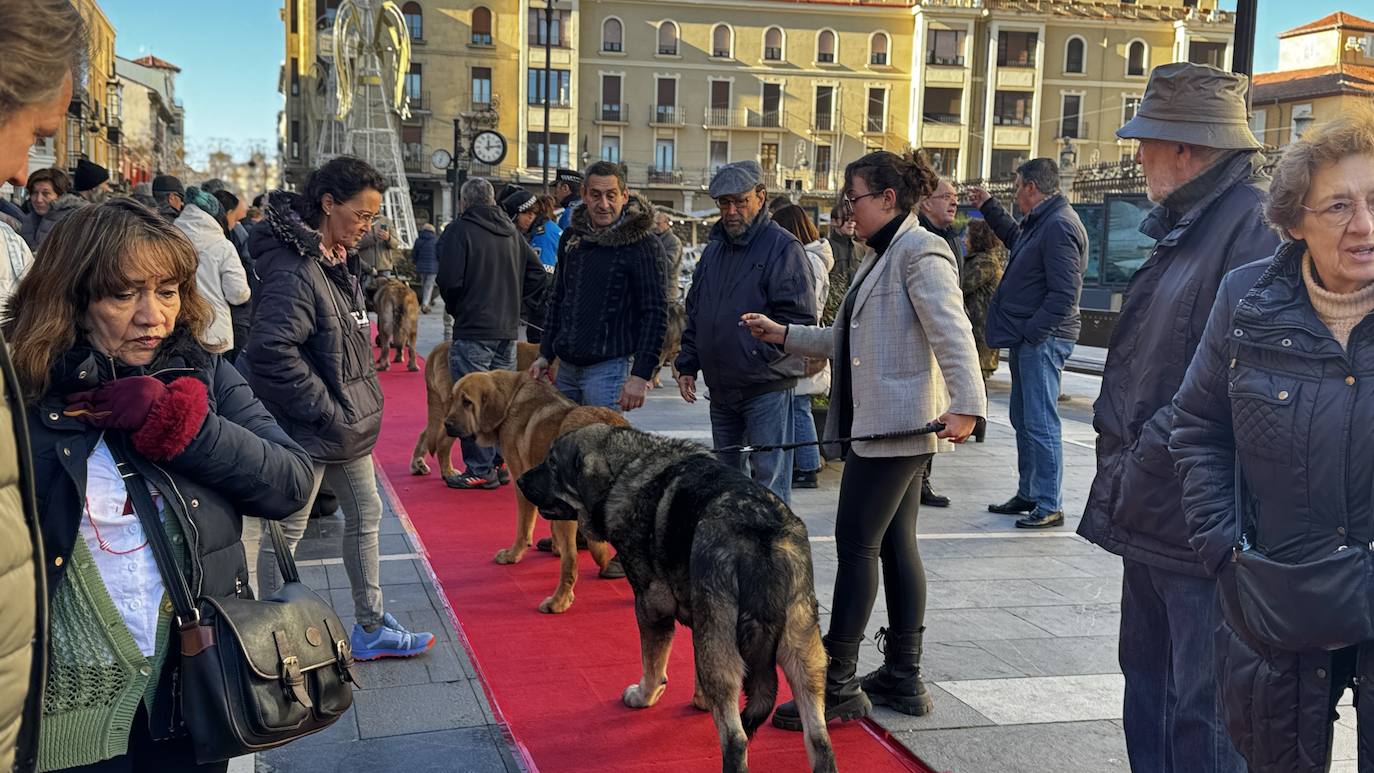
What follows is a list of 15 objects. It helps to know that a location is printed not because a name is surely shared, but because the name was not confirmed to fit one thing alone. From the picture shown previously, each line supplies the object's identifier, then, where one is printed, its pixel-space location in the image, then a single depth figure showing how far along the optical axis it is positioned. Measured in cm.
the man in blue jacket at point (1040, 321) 783
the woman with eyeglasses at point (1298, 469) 242
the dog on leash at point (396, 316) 1563
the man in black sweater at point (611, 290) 660
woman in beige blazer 429
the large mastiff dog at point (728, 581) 373
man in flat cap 584
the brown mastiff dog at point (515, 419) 641
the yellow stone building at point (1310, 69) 5678
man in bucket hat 315
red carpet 421
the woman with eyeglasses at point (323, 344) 440
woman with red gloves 235
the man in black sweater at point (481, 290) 858
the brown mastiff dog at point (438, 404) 884
